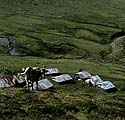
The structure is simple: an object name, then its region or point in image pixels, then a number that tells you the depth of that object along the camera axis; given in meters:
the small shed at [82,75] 63.56
